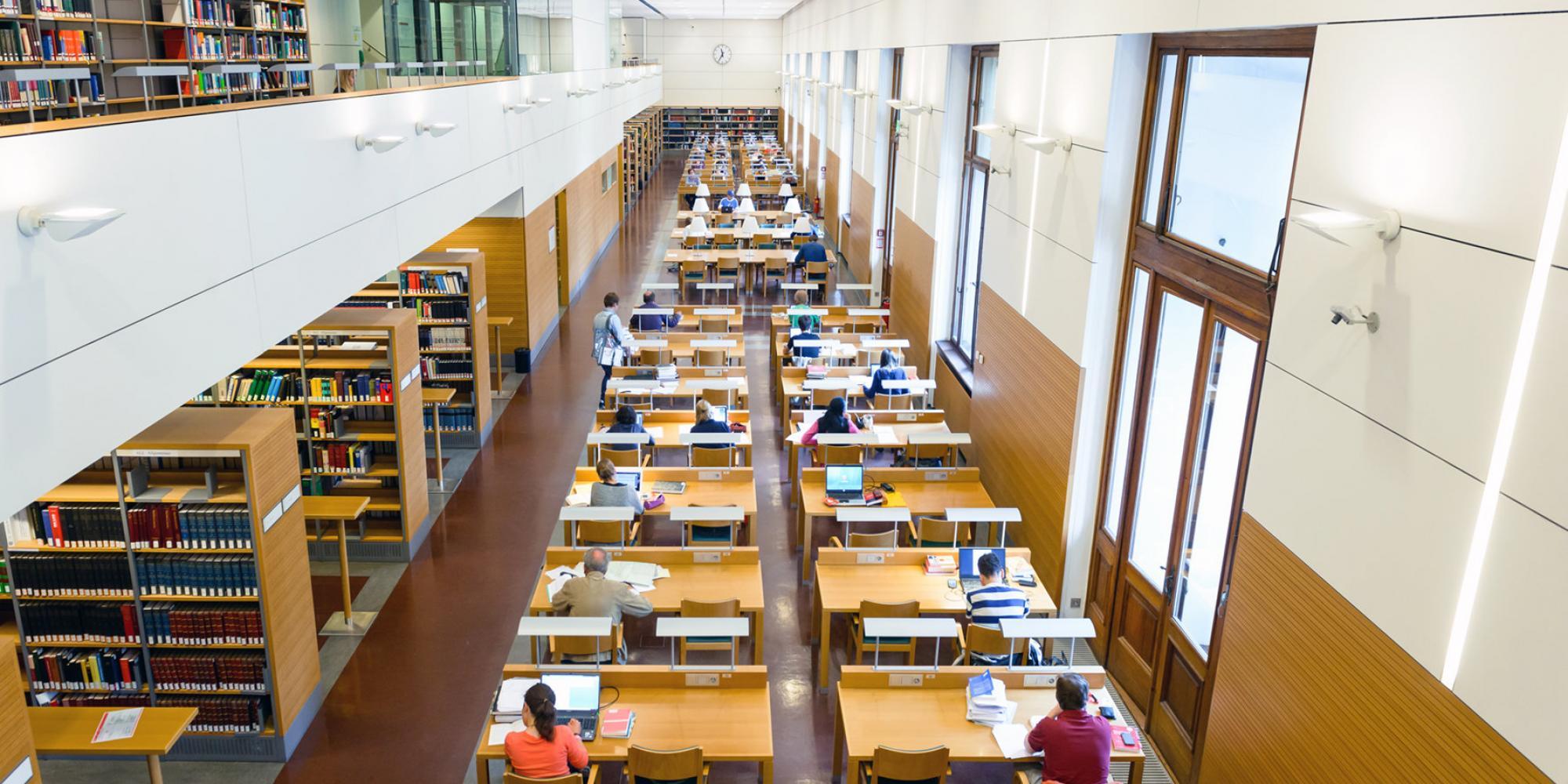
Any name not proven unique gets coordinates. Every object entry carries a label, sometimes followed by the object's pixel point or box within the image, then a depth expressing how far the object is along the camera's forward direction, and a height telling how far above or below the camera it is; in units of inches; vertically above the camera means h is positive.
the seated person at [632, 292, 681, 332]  532.4 -112.2
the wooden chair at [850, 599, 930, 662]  256.8 -137.4
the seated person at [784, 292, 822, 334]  501.4 -104.6
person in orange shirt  195.8 -119.1
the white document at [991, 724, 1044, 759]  211.0 -126.5
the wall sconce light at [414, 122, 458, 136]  321.7 -11.3
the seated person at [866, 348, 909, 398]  415.5 -104.7
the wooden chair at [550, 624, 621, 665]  257.8 -132.9
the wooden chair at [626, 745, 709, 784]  203.3 -126.8
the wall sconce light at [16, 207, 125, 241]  150.3 -20.2
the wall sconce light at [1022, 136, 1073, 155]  293.0 -9.1
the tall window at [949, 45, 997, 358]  433.4 -36.6
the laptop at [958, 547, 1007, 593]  276.1 -118.4
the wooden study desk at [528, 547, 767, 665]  268.1 -124.6
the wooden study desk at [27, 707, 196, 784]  196.9 -122.1
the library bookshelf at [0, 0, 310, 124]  349.4 +13.3
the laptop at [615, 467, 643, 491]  325.7 -116.6
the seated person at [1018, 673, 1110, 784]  196.7 -115.8
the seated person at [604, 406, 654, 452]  355.3 -107.3
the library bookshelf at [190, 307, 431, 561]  324.5 -100.0
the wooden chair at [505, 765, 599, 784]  194.5 -124.6
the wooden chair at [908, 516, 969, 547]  307.9 -122.7
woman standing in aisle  457.1 -104.6
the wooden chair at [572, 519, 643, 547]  313.9 -128.5
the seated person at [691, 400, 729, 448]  364.8 -109.9
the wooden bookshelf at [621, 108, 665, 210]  1090.7 -62.2
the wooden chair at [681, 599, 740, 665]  255.6 -121.8
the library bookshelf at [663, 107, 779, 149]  1648.6 -33.8
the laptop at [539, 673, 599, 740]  216.1 -122.2
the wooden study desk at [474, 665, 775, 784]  211.9 -127.5
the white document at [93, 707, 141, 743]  199.9 -121.5
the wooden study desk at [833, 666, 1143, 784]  214.1 -127.0
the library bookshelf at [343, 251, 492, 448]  409.1 -86.7
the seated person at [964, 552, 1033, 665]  255.6 -118.3
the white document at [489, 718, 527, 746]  210.5 -126.6
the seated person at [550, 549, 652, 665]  252.4 -118.2
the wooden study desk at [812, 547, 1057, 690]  268.5 -124.4
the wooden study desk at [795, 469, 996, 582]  329.1 -121.5
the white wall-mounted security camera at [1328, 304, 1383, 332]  155.1 -28.8
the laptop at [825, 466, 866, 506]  329.7 -117.3
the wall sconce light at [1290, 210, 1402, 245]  150.5 -14.7
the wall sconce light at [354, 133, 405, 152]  274.7 -14.0
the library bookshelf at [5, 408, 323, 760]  230.1 -109.7
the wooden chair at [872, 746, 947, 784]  203.5 -125.7
